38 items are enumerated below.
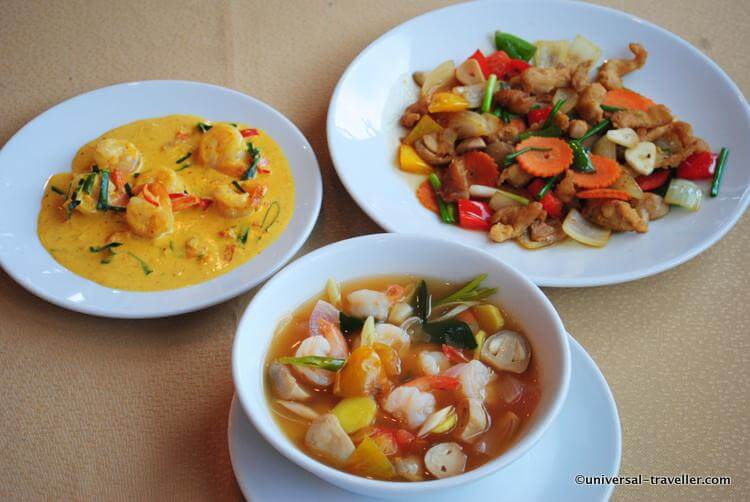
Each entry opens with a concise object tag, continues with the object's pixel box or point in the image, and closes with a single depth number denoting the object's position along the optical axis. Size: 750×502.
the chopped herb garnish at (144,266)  0.54
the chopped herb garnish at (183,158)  0.61
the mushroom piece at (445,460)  0.42
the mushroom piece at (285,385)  0.44
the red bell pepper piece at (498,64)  0.67
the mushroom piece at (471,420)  0.43
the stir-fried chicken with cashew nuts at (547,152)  0.58
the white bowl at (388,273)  0.40
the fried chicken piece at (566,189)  0.59
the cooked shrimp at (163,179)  0.58
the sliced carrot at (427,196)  0.59
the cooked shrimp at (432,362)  0.45
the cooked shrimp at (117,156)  0.59
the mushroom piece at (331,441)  0.42
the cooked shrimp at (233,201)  0.57
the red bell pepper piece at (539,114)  0.64
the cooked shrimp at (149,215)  0.56
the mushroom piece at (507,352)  0.45
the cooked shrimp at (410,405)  0.44
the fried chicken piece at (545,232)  0.57
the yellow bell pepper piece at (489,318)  0.46
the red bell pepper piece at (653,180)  0.61
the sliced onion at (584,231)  0.57
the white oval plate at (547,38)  0.56
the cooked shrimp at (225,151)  0.60
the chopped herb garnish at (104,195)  0.57
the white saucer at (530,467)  0.43
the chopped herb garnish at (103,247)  0.55
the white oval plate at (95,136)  0.52
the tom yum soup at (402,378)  0.43
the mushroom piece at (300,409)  0.44
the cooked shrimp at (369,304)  0.47
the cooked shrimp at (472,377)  0.44
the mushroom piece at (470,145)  0.62
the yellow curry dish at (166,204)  0.55
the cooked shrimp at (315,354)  0.45
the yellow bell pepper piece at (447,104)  0.63
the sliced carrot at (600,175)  0.59
